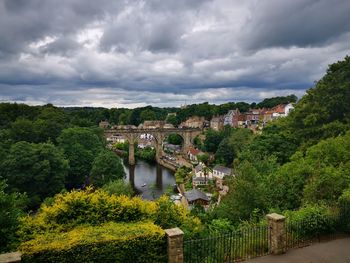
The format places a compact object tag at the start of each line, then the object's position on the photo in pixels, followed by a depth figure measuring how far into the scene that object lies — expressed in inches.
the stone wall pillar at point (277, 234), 346.1
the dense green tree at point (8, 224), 302.8
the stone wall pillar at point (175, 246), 306.3
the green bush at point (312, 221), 377.1
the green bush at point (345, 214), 395.5
